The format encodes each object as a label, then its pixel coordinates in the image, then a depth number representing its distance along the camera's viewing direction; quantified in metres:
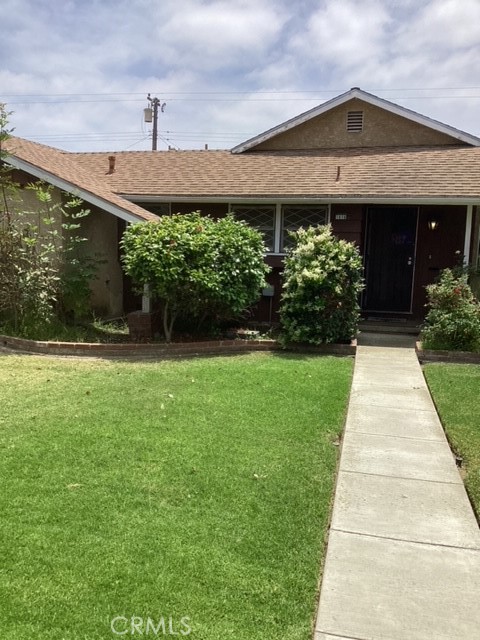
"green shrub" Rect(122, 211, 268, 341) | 8.53
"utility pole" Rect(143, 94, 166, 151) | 33.03
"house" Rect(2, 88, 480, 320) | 10.55
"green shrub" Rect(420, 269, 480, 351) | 8.27
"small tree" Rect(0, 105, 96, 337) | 8.92
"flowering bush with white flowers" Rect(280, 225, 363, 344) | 8.67
